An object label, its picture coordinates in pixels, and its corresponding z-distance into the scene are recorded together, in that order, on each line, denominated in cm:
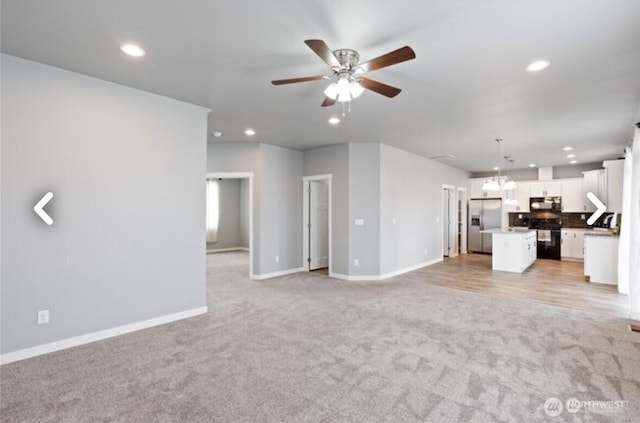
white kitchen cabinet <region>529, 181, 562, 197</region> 874
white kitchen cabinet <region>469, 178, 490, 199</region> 990
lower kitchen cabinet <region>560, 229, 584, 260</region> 828
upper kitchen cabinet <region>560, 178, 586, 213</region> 841
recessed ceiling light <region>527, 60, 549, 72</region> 287
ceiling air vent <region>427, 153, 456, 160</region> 743
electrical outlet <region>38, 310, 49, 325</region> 293
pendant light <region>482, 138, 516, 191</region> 663
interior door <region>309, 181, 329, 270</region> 705
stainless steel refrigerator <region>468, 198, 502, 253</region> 947
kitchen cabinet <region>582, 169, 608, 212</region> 772
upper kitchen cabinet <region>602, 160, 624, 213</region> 628
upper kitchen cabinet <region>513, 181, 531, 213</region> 923
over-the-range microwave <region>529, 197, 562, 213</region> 873
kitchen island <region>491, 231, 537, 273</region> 675
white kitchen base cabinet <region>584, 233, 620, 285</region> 572
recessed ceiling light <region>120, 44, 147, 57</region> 264
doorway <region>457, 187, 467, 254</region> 996
